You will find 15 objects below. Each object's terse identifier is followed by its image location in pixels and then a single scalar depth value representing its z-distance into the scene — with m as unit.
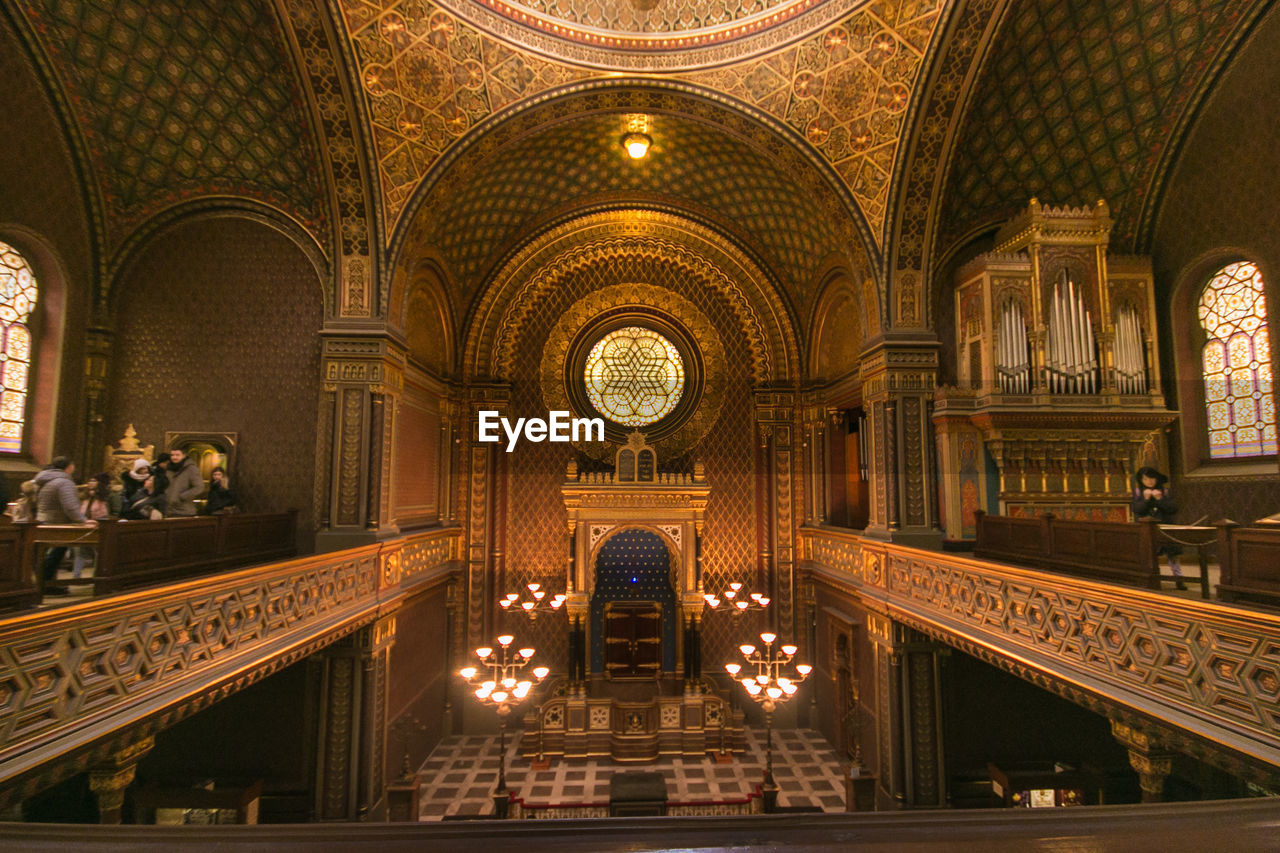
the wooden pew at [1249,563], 4.93
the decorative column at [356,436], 10.45
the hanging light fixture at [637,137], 12.10
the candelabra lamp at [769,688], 8.51
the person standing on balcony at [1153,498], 7.37
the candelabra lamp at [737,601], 13.55
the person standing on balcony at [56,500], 6.16
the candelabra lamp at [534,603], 13.53
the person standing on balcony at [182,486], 7.72
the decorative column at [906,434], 10.88
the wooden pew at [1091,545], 6.05
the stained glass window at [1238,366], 9.51
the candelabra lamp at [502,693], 8.67
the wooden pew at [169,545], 5.53
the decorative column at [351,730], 9.91
